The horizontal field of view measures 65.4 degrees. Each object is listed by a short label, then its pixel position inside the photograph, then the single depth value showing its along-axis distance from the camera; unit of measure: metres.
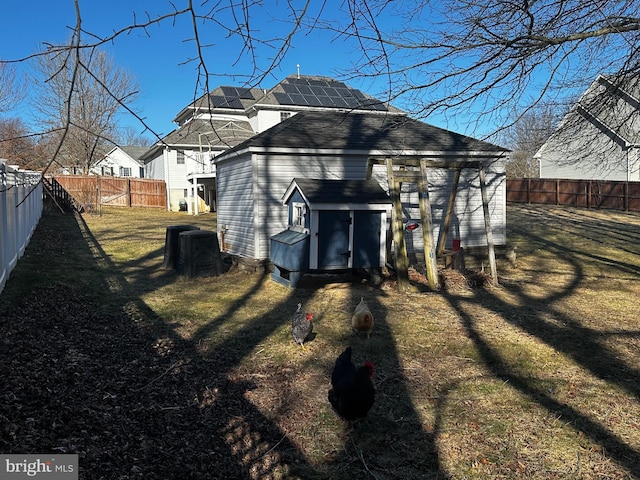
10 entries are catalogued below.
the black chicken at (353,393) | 4.49
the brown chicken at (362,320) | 7.30
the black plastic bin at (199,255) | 11.99
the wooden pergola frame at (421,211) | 10.78
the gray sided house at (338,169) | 12.33
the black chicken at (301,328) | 6.82
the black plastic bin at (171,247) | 13.14
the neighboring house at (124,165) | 52.31
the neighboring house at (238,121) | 29.06
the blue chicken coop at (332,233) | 10.67
